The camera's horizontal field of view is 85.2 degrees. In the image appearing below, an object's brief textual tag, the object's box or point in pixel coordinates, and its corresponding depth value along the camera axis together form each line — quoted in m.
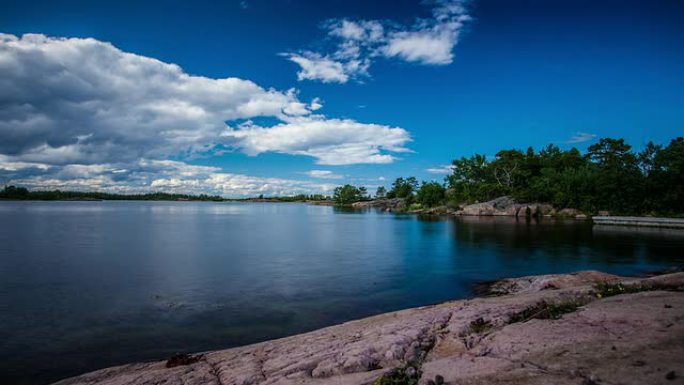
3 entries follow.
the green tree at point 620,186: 74.75
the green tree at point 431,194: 131.50
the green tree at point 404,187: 178.00
